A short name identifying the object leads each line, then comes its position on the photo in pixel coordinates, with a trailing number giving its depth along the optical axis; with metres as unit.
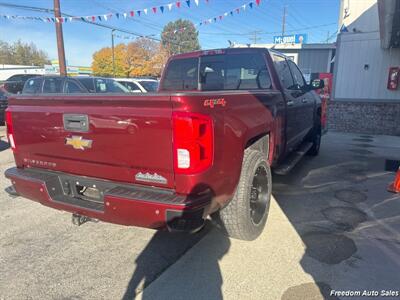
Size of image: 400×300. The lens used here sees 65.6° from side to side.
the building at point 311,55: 25.02
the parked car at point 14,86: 15.51
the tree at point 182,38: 67.38
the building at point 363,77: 10.66
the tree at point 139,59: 63.34
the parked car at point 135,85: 13.55
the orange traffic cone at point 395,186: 4.73
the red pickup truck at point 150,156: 2.20
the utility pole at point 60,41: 15.52
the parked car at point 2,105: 11.58
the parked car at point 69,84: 9.77
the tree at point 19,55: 80.12
